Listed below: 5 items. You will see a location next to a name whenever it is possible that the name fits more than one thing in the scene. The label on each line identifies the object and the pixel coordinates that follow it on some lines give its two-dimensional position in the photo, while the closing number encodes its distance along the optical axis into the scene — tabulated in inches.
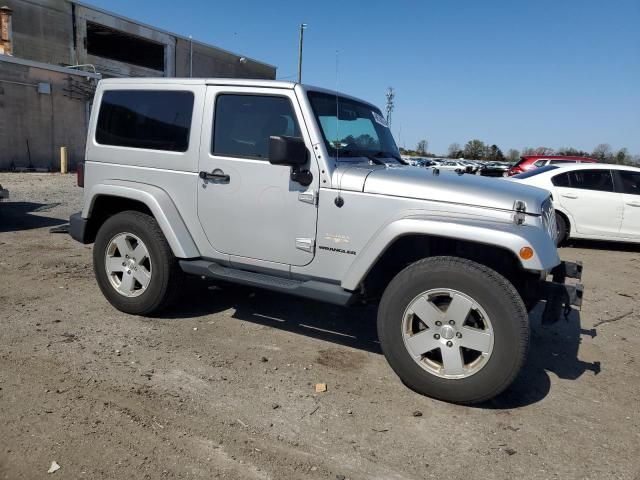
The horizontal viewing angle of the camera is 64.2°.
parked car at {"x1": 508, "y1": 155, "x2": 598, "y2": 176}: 605.9
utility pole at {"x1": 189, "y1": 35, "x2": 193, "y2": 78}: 1402.3
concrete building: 808.3
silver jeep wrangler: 130.5
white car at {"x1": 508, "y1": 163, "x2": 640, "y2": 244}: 359.9
